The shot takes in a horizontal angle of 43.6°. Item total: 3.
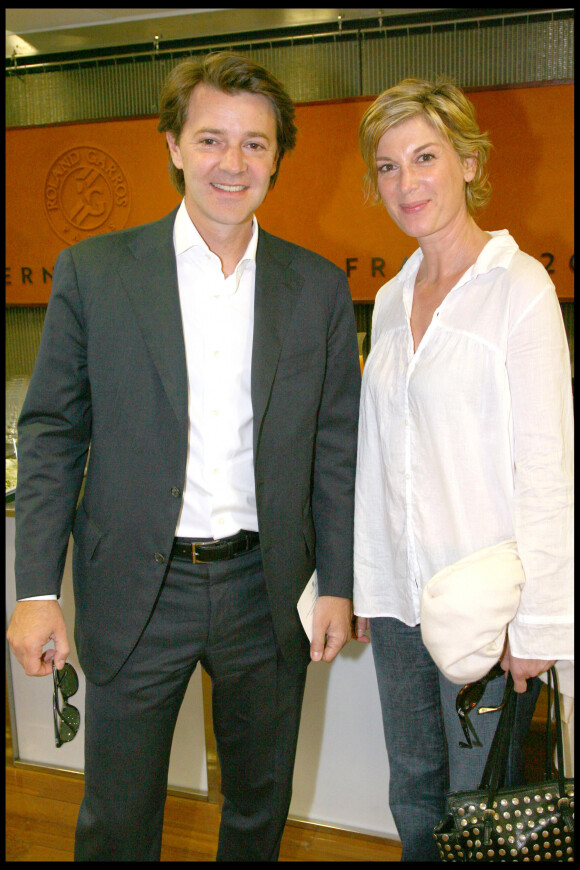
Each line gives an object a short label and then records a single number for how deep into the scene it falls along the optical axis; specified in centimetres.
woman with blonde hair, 127
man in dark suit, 140
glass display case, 262
